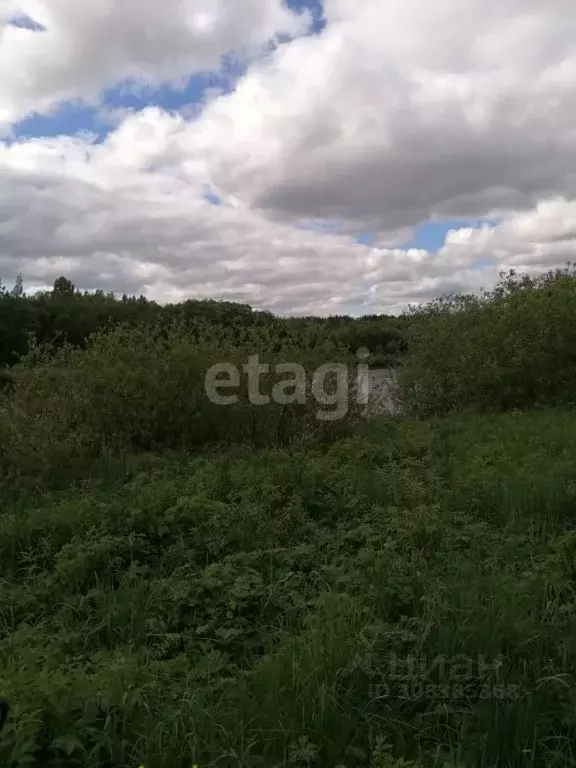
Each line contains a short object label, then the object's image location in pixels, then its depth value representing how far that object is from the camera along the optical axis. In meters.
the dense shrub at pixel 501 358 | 10.57
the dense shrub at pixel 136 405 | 6.08
